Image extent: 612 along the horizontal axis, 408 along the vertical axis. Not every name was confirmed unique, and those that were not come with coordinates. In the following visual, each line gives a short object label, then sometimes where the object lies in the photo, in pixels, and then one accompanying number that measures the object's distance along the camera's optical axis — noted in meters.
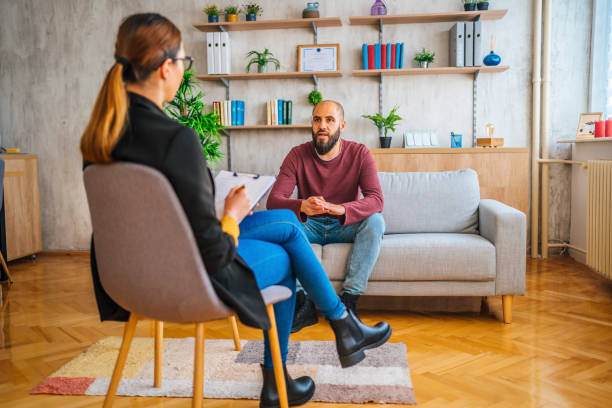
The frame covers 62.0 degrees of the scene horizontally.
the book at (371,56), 4.27
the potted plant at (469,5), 4.13
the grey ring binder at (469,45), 4.11
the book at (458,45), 4.11
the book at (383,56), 4.25
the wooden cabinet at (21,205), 4.14
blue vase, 4.15
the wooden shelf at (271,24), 4.28
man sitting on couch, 2.44
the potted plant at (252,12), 4.36
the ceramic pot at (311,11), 4.29
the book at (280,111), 4.43
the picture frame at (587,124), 3.79
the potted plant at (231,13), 4.38
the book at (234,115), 4.47
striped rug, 1.79
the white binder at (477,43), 4.10
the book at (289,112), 4.41
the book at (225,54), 4.39
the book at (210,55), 4.40
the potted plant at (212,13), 4.40
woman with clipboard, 1.12
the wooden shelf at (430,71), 4.14
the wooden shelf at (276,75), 4.33
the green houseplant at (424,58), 4.21
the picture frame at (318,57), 4.38
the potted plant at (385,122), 4.23
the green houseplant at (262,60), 4.45
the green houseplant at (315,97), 4.42
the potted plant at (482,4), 4.07
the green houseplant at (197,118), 3.74
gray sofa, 2.50
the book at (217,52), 4.39
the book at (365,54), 4.27
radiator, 3.00
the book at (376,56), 4.24
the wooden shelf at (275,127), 4.38
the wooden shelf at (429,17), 4.08
